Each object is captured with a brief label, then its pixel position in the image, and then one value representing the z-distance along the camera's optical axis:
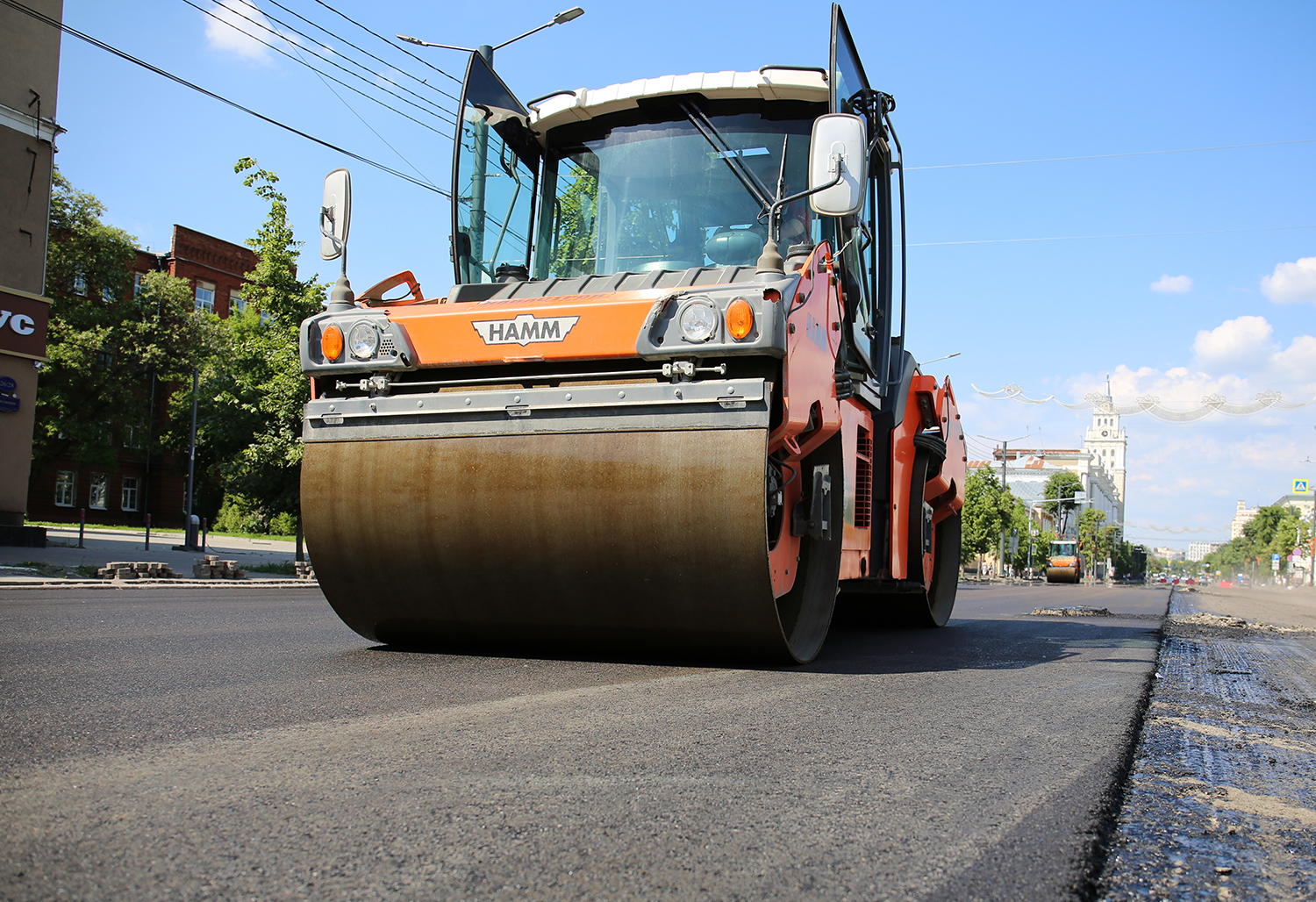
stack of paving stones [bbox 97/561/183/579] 12.46
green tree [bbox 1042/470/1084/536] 107.38
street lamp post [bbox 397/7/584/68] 12.05
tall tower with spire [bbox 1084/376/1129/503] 46.34
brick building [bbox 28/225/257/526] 36.97
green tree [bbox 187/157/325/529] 17.52
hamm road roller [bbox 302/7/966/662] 4.07
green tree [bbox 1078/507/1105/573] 112.19
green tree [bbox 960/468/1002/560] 60.81
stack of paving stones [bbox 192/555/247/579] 14.44
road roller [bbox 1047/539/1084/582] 58.78
